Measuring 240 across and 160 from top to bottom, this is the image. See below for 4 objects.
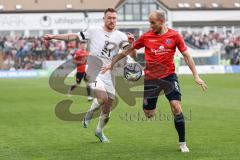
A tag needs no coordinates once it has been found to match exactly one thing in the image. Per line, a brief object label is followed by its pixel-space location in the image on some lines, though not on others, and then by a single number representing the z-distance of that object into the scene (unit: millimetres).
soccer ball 14352
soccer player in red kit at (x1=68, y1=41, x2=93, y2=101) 28678
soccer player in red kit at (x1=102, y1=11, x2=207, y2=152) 11934
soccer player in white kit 13500
